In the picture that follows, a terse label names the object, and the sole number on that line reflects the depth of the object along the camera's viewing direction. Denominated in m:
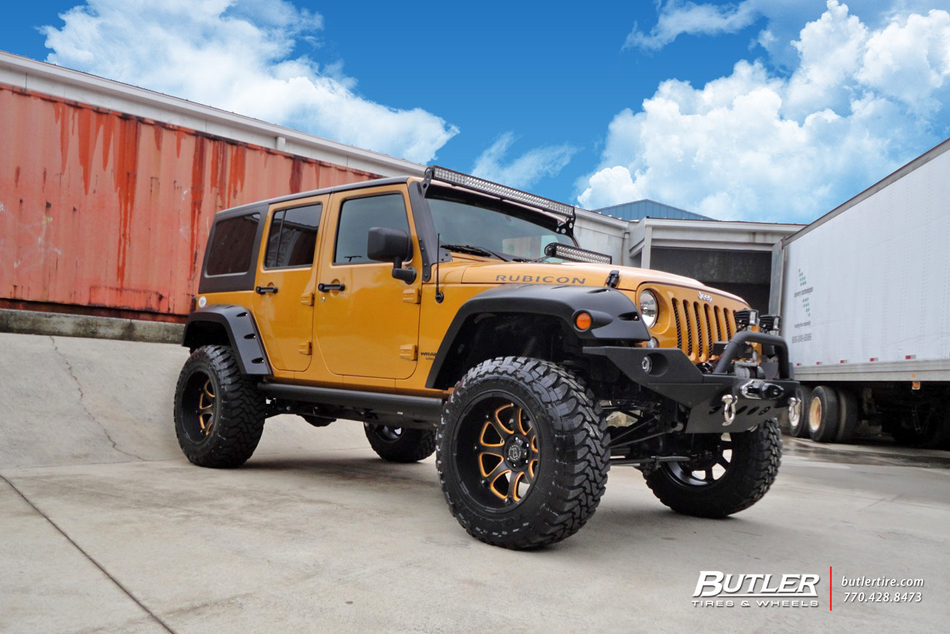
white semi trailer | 9.45
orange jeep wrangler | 3.52
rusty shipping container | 9.42
